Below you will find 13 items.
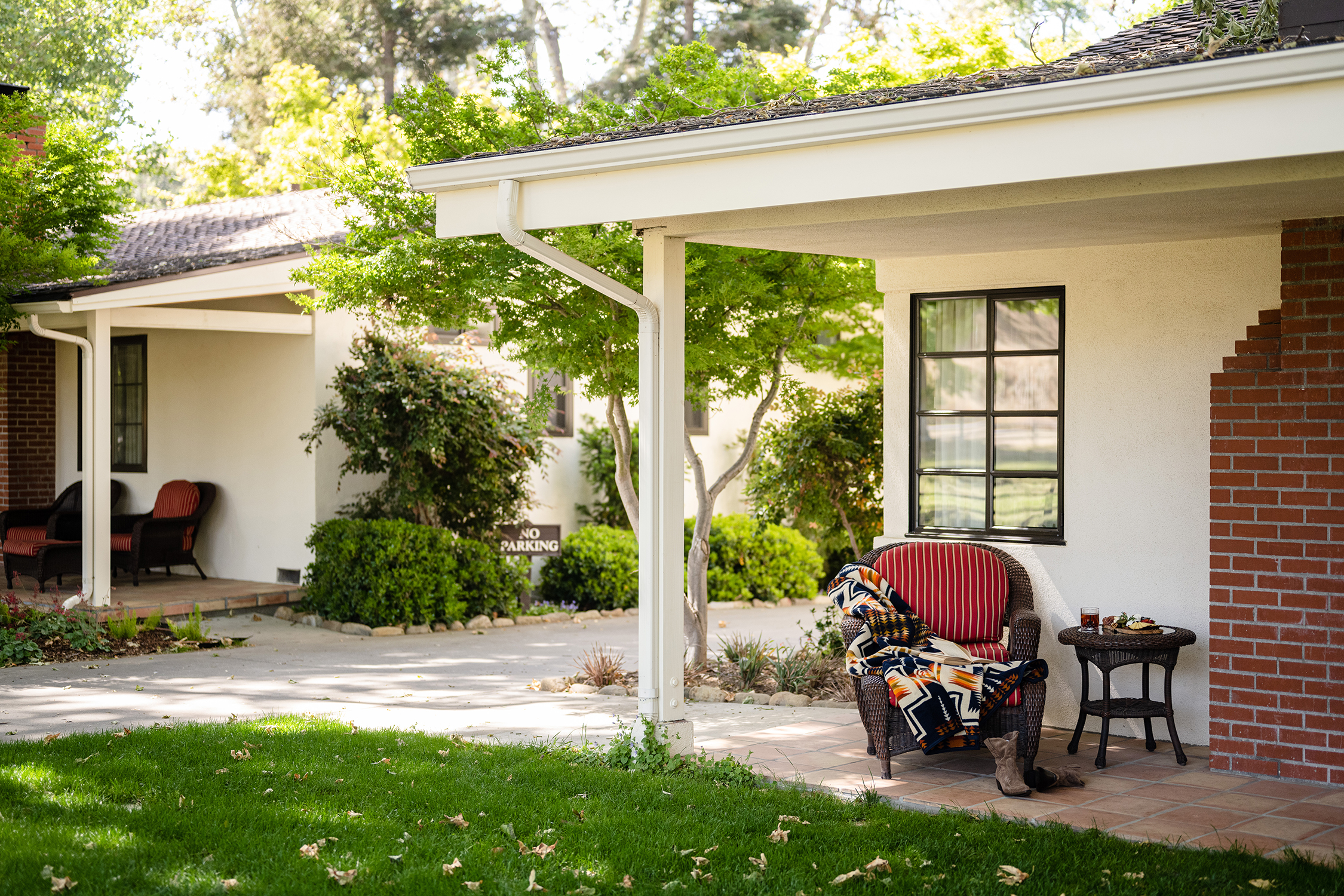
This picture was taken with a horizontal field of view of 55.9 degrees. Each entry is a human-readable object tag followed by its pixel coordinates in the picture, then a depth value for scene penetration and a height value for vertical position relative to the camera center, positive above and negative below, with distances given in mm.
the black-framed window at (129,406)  13789 +509
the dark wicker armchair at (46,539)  11586 -860
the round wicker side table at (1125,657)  6016 -985
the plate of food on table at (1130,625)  6238 -861
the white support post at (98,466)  10461 -122
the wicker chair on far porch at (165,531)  12219 -785
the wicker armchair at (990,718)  5738 -1216
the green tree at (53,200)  9562 +1990
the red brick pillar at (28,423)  14047 +315
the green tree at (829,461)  11781 -81
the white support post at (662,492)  5922 -184
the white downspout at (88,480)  10438 -244
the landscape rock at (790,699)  7801 -1529
